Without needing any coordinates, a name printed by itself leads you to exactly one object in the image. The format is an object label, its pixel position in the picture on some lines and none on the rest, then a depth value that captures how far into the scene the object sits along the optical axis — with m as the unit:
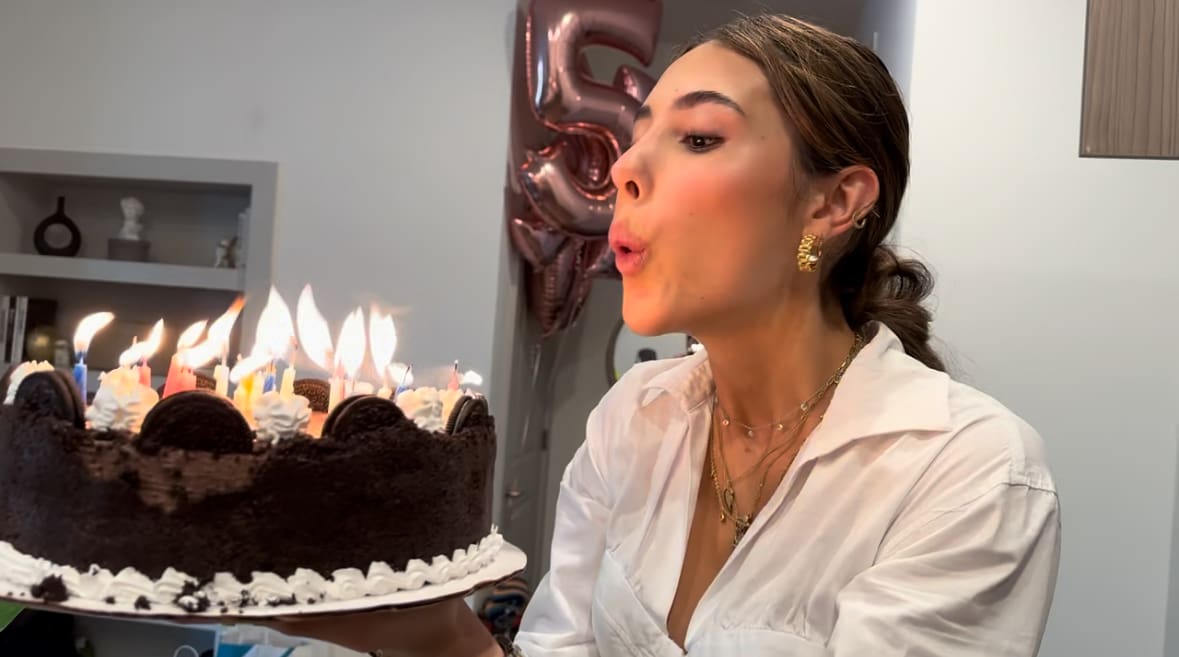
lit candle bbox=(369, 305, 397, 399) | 0.98
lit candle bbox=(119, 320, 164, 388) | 0.84
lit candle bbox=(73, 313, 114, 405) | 0.83
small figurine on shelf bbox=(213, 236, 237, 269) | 2.94
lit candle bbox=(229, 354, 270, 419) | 0.86
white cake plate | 0.72
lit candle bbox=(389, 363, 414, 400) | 0.96
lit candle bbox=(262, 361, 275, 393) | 0.87
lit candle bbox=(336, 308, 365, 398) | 0.94
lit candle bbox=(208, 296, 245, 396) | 0.89
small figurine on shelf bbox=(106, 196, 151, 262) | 3.01
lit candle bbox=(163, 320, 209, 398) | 0.86
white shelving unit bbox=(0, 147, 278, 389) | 2.79
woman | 0.97
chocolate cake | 0.77
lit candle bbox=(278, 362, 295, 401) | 0.87
